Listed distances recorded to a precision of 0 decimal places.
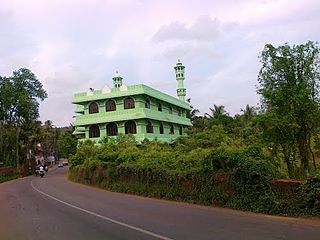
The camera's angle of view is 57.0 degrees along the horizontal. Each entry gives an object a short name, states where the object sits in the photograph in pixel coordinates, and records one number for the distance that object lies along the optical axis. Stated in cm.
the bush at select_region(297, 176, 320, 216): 783
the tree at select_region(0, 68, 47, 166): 4095
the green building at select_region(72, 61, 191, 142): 3053
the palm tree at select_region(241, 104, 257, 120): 3714
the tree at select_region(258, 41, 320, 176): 1147
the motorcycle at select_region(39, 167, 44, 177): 3783
